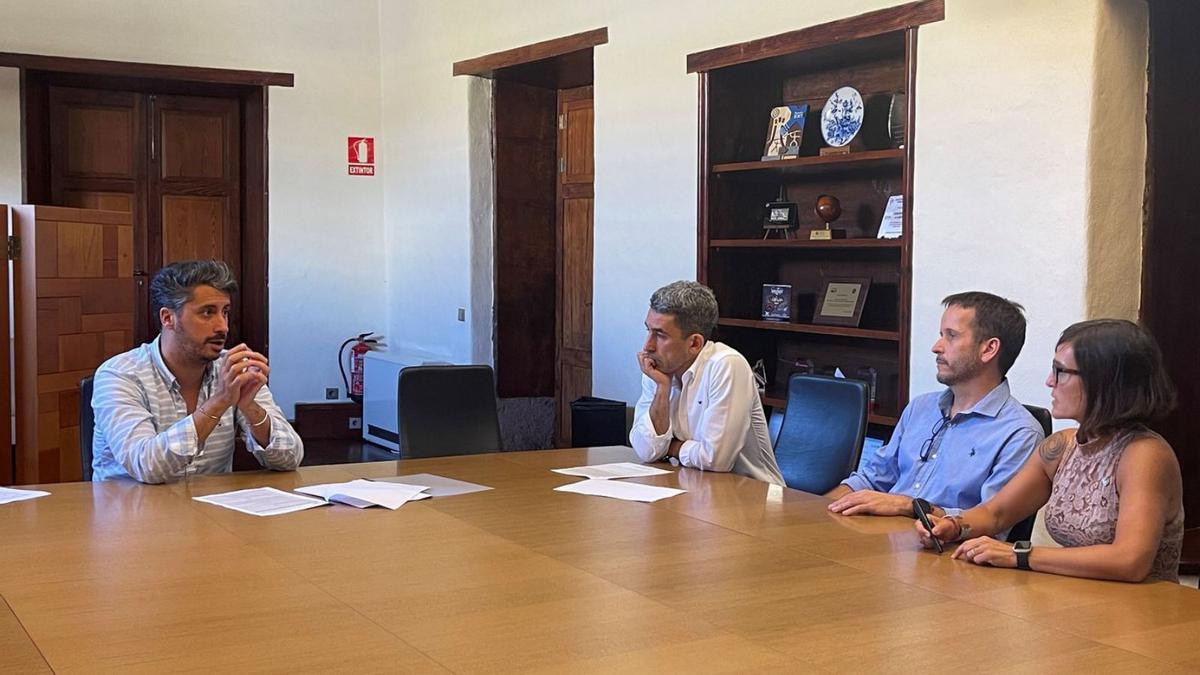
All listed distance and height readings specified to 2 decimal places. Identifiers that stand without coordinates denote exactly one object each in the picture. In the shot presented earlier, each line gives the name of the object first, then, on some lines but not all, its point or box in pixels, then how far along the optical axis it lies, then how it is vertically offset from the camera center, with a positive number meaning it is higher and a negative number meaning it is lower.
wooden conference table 1.86 -0.60
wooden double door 8.04 +0.69
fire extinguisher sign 8.70 +0.85
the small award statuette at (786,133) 5.61 +0.67
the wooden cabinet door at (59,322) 5.04 -0.24
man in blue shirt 2.98 -0.40
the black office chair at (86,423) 3.45 -0.45
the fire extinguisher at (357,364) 8.68 -0.69
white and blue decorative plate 5.31 +0.71
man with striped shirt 3.20 -0.37
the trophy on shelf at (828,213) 5.44 +0.28
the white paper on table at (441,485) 3.19 -0.60
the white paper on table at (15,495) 2.99 -0.59
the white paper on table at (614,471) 3.50 -0.60
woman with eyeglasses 2.32 -0.41
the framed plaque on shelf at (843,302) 5.36 -0.13
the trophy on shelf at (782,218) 5.74 +0.27
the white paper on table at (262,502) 2.92 -0.59
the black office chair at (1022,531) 2.90 -0.63
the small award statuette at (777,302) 5.82 -0.15
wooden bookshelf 5.03 +0.39
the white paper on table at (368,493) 3.02 -0.59
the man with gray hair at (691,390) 3.64 -0.37
